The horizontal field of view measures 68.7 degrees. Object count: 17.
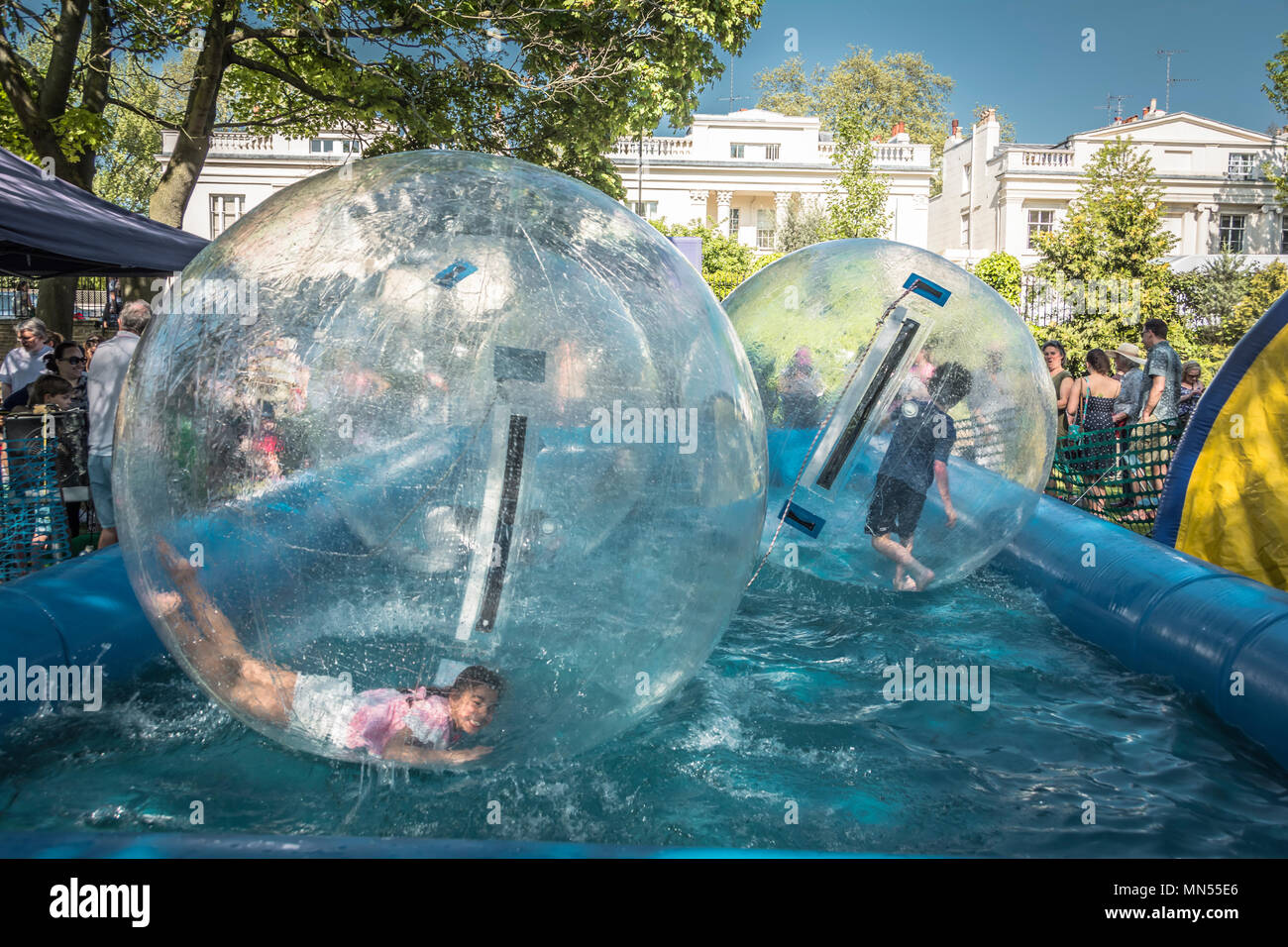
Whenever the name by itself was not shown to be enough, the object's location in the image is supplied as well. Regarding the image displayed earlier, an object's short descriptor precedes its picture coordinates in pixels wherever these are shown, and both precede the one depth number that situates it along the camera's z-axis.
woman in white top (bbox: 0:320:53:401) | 9.25
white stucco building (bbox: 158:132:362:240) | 38.06
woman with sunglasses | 8.38
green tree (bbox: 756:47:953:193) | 55.25
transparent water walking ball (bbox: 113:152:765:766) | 2.73
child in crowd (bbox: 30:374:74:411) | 7.48
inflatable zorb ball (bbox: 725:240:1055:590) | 4.96
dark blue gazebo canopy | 7.23
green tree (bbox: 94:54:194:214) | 34.06
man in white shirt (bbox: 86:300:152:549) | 6.39
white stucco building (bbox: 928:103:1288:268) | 40.81
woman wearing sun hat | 9.72
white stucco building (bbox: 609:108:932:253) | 42.62
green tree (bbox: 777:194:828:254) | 39.50
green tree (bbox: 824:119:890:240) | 34.31
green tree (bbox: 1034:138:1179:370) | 25.94
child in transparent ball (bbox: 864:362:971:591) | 4.93
